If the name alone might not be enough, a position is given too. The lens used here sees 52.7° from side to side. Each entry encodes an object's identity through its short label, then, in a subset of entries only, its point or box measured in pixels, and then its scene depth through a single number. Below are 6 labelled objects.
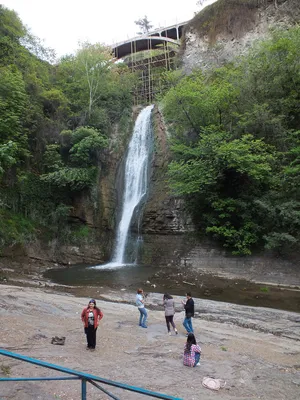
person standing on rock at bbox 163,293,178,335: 8.97
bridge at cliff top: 47.25
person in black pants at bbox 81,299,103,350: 6.91
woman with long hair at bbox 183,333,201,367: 6.37
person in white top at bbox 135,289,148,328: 9.28
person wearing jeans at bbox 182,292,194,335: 8.59
